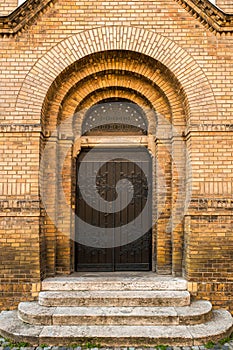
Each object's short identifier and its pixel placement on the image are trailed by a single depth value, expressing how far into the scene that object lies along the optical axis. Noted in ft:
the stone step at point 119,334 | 16.74
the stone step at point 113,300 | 19.10
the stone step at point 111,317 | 17.83
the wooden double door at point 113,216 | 23.16
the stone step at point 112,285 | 20.13
